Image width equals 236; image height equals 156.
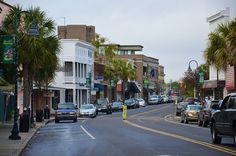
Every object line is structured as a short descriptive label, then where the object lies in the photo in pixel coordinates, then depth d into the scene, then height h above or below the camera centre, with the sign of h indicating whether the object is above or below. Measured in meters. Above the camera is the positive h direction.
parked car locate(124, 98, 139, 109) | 96.76 -0.88
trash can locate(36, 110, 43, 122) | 48.16 -1.48
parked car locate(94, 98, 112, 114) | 76.19 -1.09
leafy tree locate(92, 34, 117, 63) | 110.25 +9.26
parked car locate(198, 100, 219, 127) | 38.87 -1.17
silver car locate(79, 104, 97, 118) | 64.12 -1.46
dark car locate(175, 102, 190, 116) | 63.42 -1.16
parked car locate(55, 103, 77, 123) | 50.59 -1.33
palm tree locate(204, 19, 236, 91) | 35.97 +3.38
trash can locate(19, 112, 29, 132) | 31.91 -1.45
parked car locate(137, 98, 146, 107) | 107.77 -0.97
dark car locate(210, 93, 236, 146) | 20.73 -0.80
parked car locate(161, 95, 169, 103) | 131.40 -0.27
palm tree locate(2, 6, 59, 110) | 36.28 +3.37
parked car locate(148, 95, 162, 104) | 121.50 -0.46
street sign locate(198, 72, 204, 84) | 62.88 +2.12
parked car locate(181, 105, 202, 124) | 45.75 -1.14
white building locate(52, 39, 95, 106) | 84.69 +3.72
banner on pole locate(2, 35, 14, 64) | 26.96 +2.20
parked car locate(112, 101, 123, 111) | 87.75 -1.25
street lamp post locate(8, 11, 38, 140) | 25.95 -0.85
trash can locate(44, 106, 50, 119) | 55.79 -1.50
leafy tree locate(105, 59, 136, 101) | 107.44 +5.10
